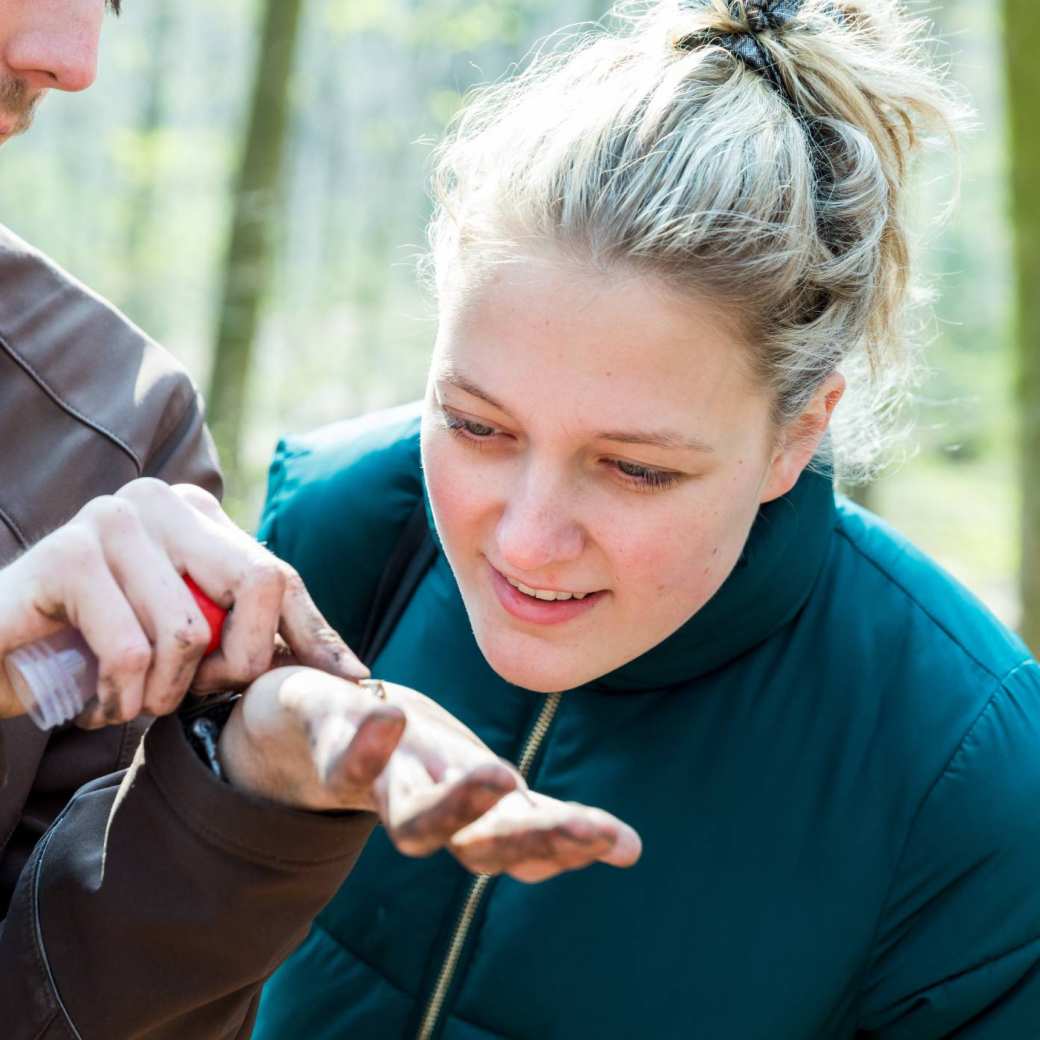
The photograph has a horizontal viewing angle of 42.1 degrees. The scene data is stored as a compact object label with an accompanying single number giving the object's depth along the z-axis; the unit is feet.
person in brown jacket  4.95
